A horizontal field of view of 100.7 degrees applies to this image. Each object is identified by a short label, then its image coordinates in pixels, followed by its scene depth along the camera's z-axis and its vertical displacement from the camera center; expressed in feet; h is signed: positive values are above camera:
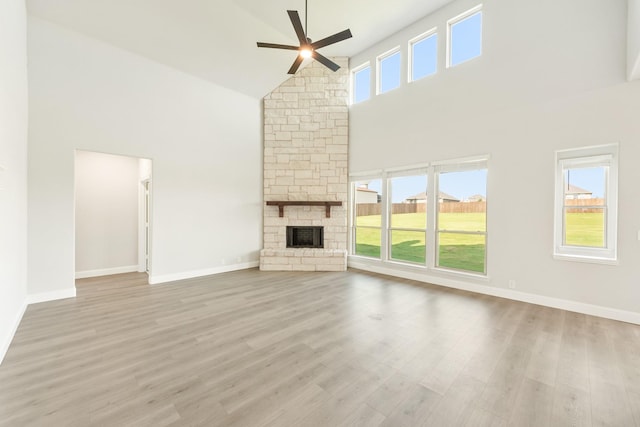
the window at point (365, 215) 21.13 -0.40
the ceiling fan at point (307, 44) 10.97 +7.47
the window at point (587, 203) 11.85 +0.42
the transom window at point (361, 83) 21.07 +10.31
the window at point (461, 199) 15.55 +0.73
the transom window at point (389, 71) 19.21 +10.40
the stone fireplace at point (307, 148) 21.74 +5.05
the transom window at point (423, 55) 17.17 +10.41
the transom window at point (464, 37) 15.33 +10.45
